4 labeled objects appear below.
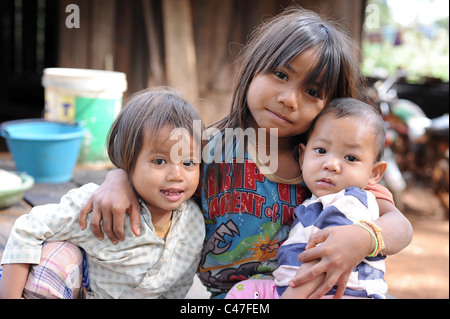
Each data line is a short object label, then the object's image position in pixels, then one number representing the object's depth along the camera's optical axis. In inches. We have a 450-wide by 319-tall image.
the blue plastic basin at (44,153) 92.5
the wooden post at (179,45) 169.8
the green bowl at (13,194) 77.0
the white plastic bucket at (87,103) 109.0
